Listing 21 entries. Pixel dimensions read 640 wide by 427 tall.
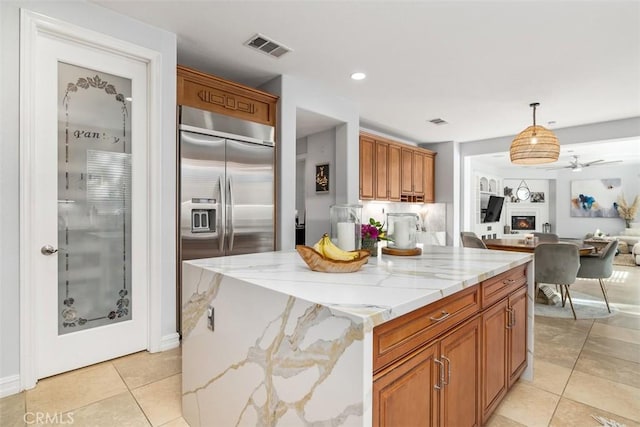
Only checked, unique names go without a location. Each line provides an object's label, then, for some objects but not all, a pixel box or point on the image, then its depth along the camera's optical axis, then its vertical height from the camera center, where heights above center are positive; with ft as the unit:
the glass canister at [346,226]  6.15 -0.29
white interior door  7.10 +0.10
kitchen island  3.15 -1.40
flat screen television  26.13 +0.16
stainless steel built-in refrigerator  9.32 +0.76
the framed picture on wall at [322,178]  15.05 +1.52
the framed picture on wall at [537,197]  33.81 +1.44
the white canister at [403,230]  6.75 -0.40
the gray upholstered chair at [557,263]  11.75 -1.87
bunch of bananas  5.12 -0.66
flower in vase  6.59 -0.43
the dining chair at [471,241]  14.05 -1.32
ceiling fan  24.63 +3.87
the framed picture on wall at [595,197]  30.37 +1.33
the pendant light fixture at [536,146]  11.73 +2.33
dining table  12.92 -1.43
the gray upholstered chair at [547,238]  16.64 -1.35
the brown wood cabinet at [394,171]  16.57 +2.23
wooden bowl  4.90 -0.78
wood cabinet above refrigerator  9.45 +3.53
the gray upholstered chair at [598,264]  12.54 -2.01
